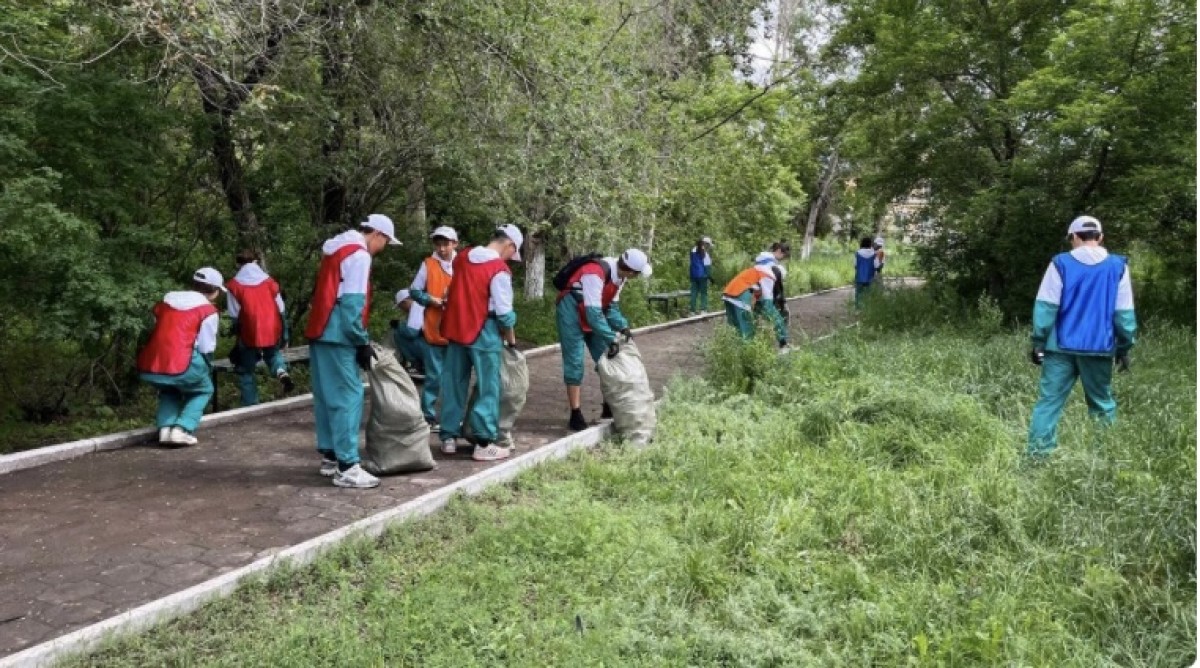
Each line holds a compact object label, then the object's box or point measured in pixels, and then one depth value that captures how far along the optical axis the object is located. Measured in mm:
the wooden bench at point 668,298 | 17219
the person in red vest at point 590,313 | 7297
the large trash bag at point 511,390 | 6891
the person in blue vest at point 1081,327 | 6148
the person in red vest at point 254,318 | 7969
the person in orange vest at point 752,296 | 10219
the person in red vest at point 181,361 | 6793
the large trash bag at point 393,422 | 6004
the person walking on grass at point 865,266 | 16938
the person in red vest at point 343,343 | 5664
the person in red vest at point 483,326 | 6457
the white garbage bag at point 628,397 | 7195
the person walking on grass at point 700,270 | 17406
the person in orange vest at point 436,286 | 7242
